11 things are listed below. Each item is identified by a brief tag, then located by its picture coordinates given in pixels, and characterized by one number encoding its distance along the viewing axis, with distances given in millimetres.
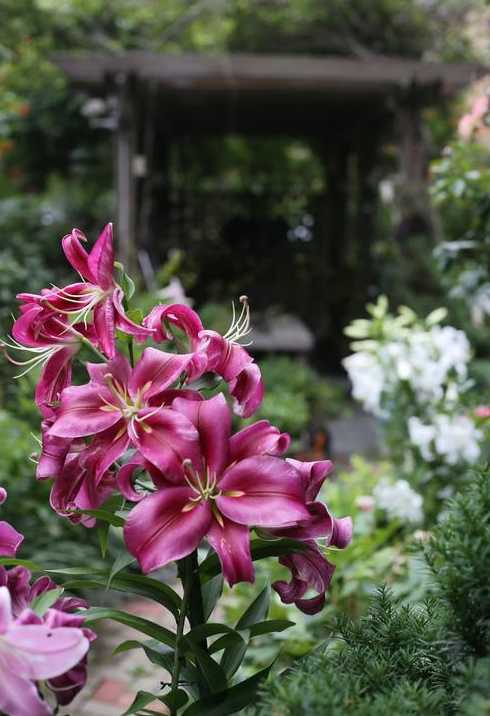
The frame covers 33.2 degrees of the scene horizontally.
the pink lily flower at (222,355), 1002
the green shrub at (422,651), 757
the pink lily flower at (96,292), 964
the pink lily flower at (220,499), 862
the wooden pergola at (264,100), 6500
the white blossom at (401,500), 2680
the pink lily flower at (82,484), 936
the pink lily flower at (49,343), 993
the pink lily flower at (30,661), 739
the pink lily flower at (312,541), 955
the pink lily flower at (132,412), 884
